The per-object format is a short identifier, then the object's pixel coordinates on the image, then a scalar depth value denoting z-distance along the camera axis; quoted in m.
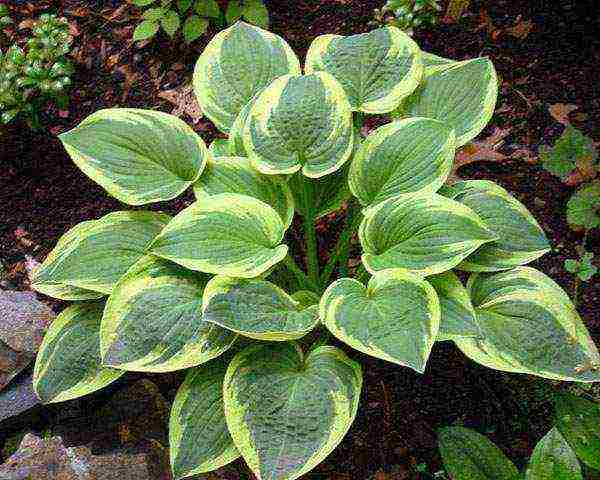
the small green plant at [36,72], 2.63
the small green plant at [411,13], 2.76
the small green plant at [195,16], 2.82
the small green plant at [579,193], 2.21
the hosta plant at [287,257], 1.66
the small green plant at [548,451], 1.58
